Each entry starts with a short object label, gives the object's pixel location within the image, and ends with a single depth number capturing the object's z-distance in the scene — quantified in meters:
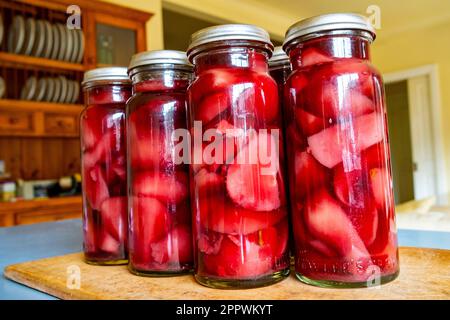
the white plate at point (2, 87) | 2.13
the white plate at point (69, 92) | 2.41
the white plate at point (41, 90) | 2.30
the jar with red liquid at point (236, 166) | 0.40
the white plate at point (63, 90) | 2.38
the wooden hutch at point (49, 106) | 2.19
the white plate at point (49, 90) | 2.33
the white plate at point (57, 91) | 2.36
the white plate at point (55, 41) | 2.35
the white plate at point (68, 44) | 2.39
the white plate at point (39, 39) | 2.27
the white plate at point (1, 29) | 2.14
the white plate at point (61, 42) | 2.37
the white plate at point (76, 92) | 2.45
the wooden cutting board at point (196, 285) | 0.37
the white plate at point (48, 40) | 2.30
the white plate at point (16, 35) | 2.20
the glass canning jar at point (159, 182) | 0.46
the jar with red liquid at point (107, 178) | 0.54
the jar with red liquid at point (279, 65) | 0.51
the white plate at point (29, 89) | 2.26
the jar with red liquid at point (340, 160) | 0.38
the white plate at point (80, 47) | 2.43
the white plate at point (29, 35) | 2.23
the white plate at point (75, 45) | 2.41
